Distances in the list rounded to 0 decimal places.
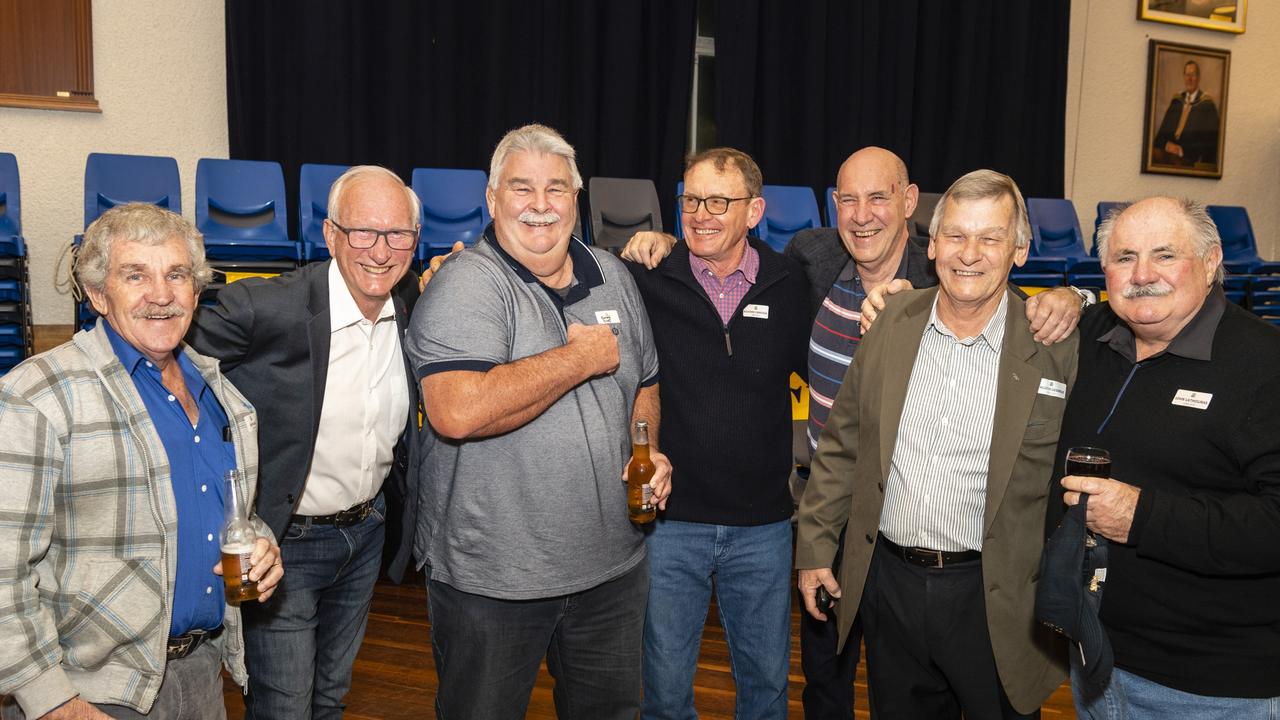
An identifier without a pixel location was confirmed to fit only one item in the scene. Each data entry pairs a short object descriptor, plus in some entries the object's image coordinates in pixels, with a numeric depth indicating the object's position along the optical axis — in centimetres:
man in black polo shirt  170
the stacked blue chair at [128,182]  591
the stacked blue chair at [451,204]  673
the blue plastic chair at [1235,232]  908
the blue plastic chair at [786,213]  746
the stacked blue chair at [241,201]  612
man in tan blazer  204
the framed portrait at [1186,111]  1052
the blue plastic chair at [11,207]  518
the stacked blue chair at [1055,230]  853
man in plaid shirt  153
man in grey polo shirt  188
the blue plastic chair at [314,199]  630
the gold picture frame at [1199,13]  1035
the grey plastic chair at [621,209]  719
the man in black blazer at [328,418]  215
